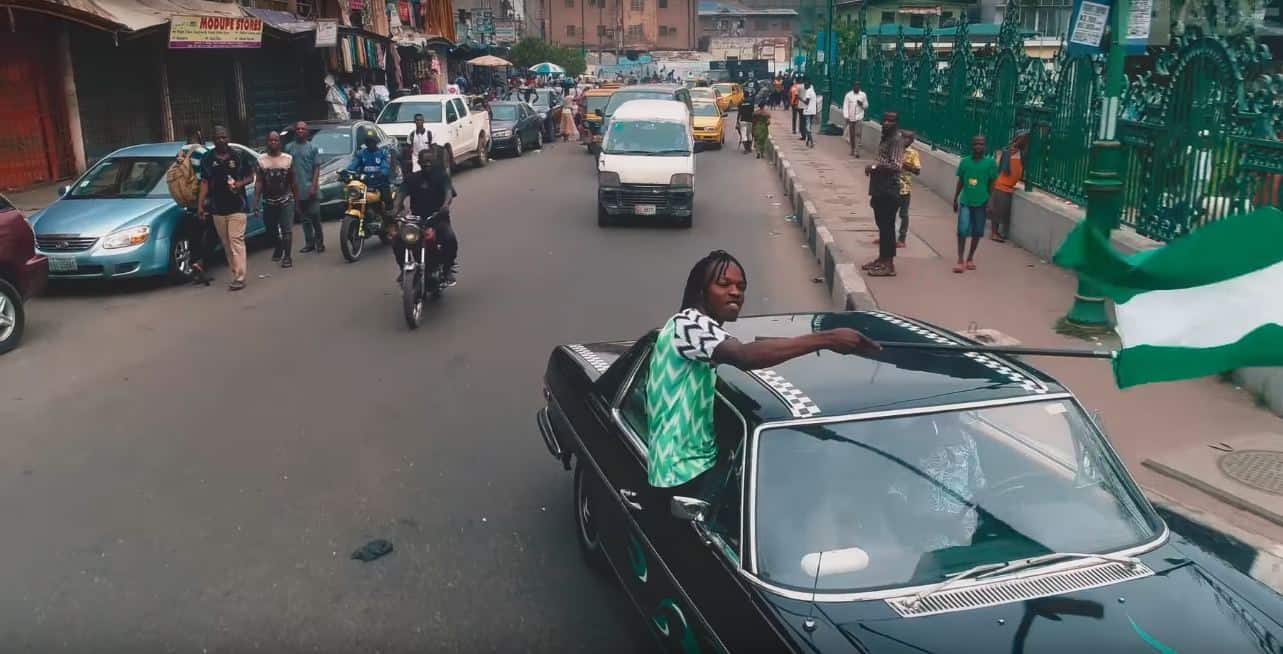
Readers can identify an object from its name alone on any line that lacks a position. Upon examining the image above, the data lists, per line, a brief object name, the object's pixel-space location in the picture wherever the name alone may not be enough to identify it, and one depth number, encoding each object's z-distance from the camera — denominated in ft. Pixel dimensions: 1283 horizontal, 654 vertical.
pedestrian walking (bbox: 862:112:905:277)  38.50
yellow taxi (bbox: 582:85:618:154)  98.11
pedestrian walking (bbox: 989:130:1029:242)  45.21
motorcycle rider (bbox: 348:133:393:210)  45.70
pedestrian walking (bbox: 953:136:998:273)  38.37
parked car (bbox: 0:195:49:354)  30.71
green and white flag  11.11
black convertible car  10.16
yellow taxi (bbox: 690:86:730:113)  110.52
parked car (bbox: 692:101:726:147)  104.27
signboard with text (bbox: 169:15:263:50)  68.18
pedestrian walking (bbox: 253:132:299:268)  43.21
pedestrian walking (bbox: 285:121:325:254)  46.06
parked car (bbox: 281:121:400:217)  55.21
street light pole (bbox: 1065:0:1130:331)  28.78
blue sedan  36.96
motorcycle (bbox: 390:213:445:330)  32.89
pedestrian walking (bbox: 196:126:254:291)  38.42
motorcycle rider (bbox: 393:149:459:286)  35.32
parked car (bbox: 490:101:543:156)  94.32
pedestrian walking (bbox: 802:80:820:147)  100.01
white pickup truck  75.10
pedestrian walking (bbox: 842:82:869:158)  91.81
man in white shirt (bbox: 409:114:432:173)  63.77
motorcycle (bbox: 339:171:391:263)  44.32
